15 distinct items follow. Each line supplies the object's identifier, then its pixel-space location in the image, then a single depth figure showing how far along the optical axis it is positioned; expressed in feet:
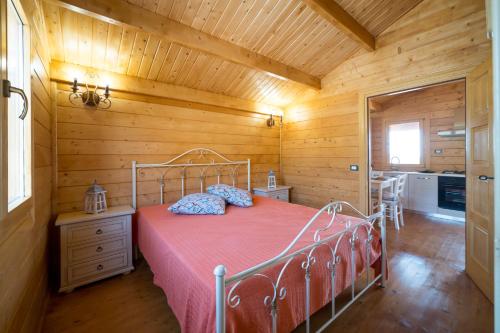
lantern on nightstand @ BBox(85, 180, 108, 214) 7.70
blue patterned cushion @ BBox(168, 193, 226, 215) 8.12
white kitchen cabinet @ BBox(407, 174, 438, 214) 15.10
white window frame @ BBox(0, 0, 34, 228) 3.02
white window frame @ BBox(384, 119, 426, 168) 17.24
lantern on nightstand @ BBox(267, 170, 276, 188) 13.28
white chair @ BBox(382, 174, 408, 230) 12.67
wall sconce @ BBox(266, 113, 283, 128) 14.03
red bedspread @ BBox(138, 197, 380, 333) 3.70
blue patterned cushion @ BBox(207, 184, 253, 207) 9.30
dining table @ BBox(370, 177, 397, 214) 12.21
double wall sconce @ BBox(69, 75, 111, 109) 8.12
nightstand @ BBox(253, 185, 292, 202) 12.56
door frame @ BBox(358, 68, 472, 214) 10.65
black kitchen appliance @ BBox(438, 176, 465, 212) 13.82
